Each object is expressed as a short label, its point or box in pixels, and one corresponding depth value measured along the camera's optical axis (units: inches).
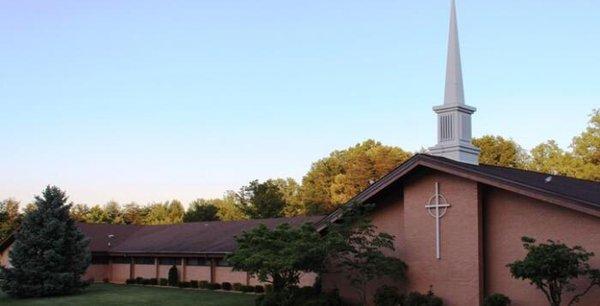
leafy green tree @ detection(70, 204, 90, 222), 3289.6
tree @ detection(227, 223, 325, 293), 880.3
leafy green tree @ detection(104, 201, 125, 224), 3378.4
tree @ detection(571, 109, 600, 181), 1994.3
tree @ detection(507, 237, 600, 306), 685.3
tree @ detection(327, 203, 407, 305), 870.4
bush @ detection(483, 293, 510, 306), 781.9
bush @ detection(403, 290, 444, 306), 840.9
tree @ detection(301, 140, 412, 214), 2901.1
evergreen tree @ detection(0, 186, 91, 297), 1395.2
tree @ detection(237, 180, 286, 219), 2337.6
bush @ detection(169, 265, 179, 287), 1587.1
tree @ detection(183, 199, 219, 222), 2588.6
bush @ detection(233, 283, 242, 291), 1405.0
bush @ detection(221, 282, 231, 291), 1450.5
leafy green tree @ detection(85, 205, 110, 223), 3282.5
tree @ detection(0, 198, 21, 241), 2491.4
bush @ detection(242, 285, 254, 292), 1377.6
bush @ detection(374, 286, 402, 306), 877.2
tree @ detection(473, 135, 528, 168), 2578.7
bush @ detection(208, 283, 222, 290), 1483.8
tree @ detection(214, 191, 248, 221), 3098.2
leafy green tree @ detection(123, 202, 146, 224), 3611.7
